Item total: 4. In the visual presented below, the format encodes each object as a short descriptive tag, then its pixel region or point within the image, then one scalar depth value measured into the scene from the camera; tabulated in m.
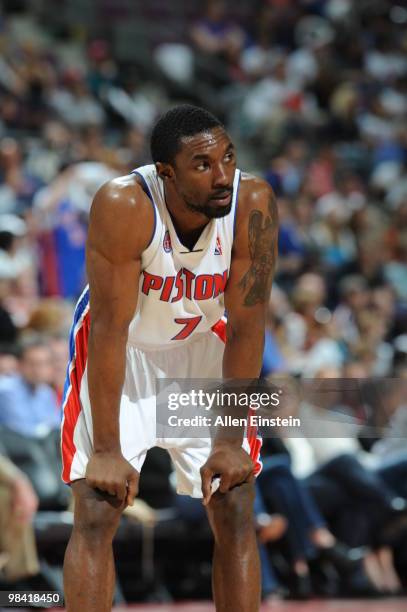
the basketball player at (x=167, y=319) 6.59
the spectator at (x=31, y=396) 11.66
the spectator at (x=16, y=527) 10.43
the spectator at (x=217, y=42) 25.66
